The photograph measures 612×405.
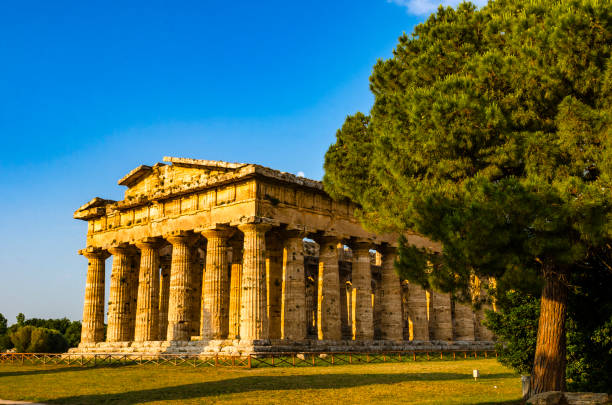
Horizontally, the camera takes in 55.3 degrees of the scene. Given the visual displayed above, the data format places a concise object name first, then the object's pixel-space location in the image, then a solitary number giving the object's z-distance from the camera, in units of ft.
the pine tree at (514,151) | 41.55
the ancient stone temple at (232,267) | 90.84
